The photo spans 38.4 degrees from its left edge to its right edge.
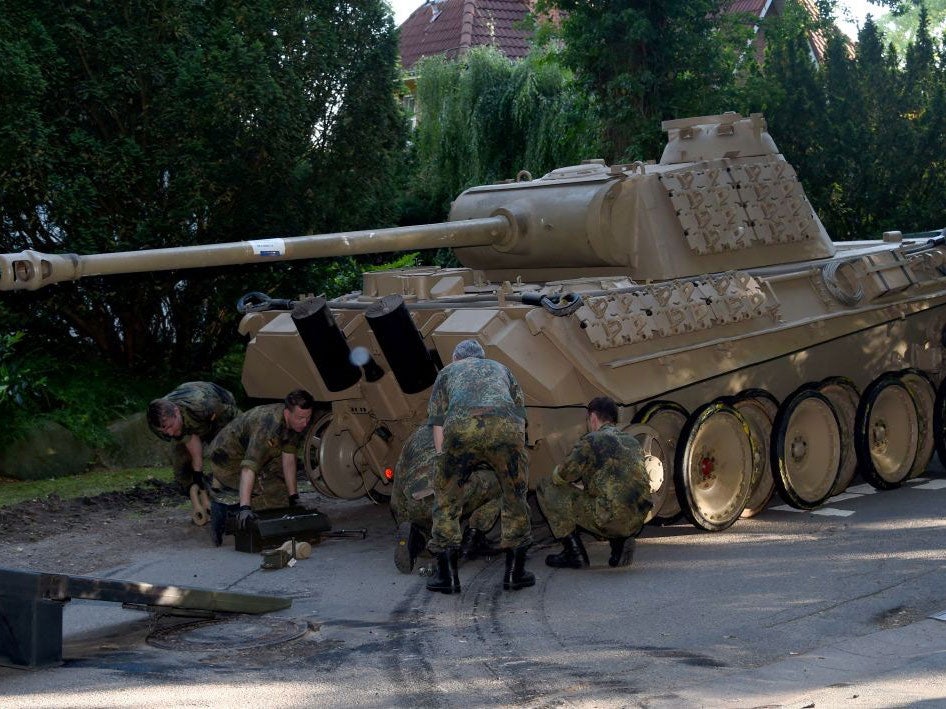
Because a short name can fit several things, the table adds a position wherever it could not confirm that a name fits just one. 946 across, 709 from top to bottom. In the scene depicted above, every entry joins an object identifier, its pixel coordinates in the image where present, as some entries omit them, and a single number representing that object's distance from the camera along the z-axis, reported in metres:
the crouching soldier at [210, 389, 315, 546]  10.12
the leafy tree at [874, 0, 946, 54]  47.75
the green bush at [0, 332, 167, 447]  13.84
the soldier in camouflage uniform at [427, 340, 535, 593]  8.52
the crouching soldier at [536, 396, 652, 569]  9.02
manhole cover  7.48
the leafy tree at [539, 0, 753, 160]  20.02
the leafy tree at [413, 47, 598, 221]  22.70
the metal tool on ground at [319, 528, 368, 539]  10.49
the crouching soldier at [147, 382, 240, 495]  10.95
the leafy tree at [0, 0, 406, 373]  13.84
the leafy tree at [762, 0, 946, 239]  18.50
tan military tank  9.63
